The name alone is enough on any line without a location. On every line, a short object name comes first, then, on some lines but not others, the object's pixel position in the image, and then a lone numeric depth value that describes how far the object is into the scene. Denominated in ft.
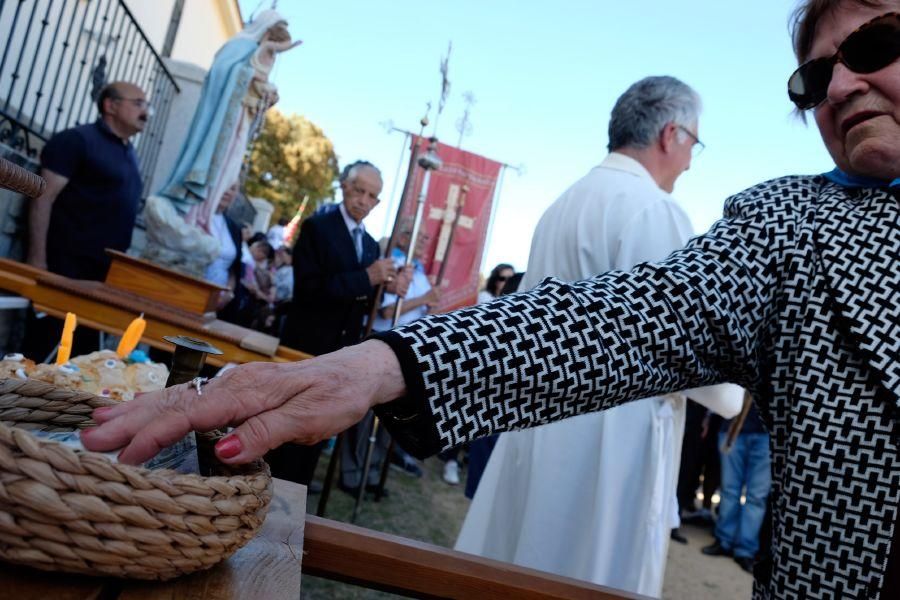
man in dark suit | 12.51
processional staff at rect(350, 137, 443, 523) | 14.49
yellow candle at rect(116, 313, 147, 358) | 6.31
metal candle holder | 3.37
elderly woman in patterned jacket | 2.61
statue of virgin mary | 11.77
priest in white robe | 6.96
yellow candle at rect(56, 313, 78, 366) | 5.56
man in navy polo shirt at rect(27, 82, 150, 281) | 11.94
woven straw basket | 1.84
